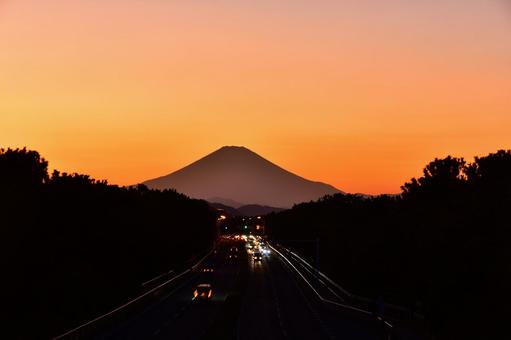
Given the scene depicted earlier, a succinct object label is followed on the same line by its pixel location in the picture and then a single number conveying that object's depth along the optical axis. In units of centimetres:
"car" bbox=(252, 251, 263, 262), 16838
